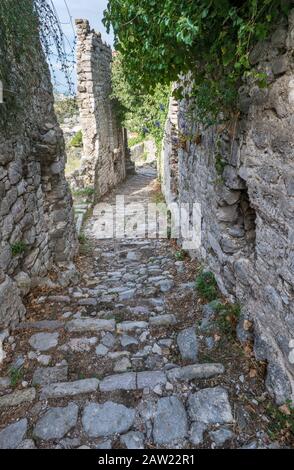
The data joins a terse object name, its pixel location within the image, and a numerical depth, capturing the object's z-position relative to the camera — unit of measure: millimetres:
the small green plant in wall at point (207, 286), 3360
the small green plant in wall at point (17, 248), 3123
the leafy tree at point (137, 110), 9742
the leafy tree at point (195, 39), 1867
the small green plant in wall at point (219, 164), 2925
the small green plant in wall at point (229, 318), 2717
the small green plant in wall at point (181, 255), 5113
